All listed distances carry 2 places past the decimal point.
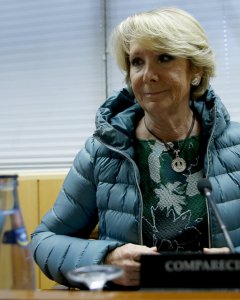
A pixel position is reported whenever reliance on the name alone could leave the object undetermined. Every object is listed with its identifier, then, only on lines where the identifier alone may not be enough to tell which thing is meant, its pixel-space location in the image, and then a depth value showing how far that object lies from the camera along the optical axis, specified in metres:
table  0.65
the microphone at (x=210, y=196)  0.76
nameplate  0.66
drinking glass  0.68
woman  1.31
